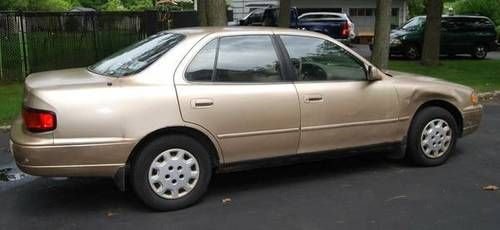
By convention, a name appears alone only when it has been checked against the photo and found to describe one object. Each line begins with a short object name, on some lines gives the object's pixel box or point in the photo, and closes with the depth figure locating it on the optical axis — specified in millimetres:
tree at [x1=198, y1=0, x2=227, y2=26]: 10516
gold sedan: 4941
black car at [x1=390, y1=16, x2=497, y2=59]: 20859
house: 38312
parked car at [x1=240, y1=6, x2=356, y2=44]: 25448
